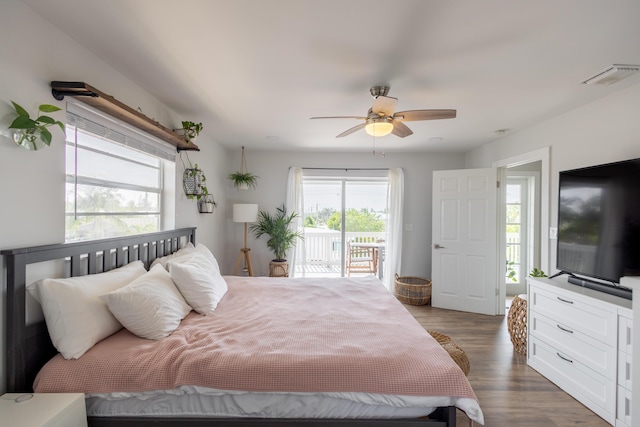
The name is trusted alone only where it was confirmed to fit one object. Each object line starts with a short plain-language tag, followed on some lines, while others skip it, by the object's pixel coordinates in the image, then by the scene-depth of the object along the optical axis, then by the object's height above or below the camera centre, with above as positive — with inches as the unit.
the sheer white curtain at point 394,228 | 191.6 -9.3
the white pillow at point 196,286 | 83.7 -22.9
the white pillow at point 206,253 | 110.7 -17.2
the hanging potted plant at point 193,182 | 123.0 +12.5
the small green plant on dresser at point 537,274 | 116.8 -23.3
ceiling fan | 85.4 +31.6
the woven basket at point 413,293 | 172.2 -48.0
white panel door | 157.6 -14.6
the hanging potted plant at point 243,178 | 177.7 +21.4
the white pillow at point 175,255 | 93.7 -16.7
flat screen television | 80.5 -2.0
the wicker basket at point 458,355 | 81.9 -40.8
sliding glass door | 200.7 -3.6
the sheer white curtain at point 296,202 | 191.8 +7.1
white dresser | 73.9 -37.8
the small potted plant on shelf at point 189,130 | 112.1 +32.3
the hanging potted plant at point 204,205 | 140.1 +2.9
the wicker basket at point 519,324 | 114.0 -44.0
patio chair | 204.1 -32.6
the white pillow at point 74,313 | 57.2 -22.0
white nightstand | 45.8 -34.4
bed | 54.1 -33.2
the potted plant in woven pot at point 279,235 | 175.9 -14.9
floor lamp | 169.6 -1.4
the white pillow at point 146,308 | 64.5 -23.4
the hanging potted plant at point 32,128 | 52.9 +15.3
